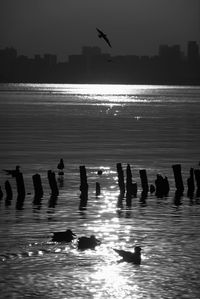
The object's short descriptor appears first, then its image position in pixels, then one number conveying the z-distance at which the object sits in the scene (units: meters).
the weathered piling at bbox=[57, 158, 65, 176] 65.62
